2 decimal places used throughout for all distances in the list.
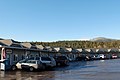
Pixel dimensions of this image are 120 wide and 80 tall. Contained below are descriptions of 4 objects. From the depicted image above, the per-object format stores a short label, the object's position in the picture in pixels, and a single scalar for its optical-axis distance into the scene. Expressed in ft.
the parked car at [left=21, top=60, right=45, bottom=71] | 36.88
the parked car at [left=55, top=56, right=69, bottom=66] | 53.66
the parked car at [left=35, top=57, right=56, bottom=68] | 42.97
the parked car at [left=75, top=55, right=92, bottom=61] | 94.36
